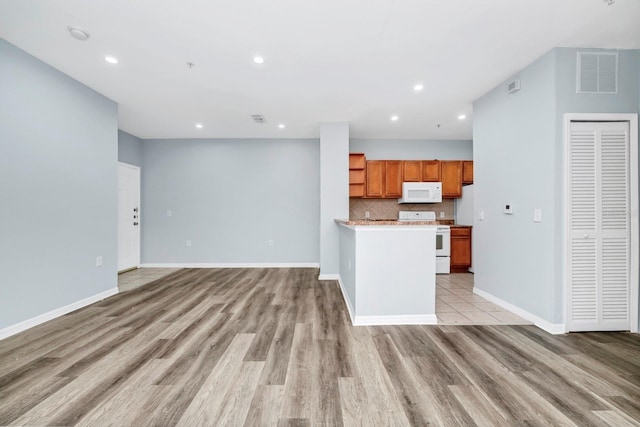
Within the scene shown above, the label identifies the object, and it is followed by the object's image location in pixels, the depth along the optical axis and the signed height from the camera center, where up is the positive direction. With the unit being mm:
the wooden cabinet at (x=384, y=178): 5684 +705
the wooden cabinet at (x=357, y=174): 5469 +763
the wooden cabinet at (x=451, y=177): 5707 +737
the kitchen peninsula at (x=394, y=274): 2840 -664
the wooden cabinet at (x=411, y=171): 5684 +859
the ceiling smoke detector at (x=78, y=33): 2359 +1571
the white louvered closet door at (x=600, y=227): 2650 -140
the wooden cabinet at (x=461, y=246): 5344 -680
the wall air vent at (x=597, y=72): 2648 +1391
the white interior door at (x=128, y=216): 5258 -134
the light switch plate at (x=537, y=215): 2771 -27
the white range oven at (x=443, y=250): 5246 -748
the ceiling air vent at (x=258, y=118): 4405 +1558
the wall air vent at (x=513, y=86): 3045 +1453
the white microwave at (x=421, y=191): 5535 +422
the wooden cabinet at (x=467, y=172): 5715 +849
